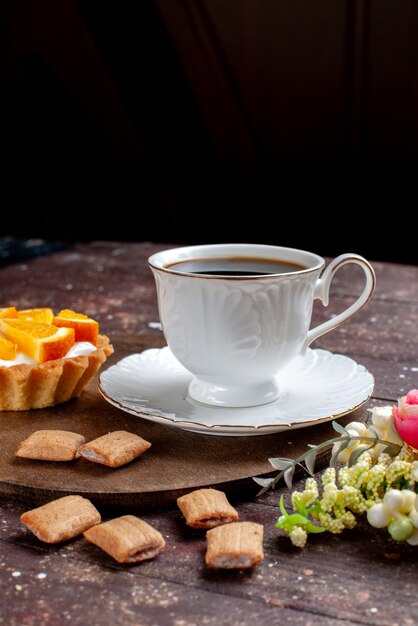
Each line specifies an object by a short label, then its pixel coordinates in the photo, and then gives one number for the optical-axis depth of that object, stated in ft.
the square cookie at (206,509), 1.87
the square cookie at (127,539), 1.79
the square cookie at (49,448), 2.02
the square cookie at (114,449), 2.00
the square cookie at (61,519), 1.83
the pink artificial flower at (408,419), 1.89
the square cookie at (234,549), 1.77
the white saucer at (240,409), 2.11
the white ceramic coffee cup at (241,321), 2.13
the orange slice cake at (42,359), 2.22
